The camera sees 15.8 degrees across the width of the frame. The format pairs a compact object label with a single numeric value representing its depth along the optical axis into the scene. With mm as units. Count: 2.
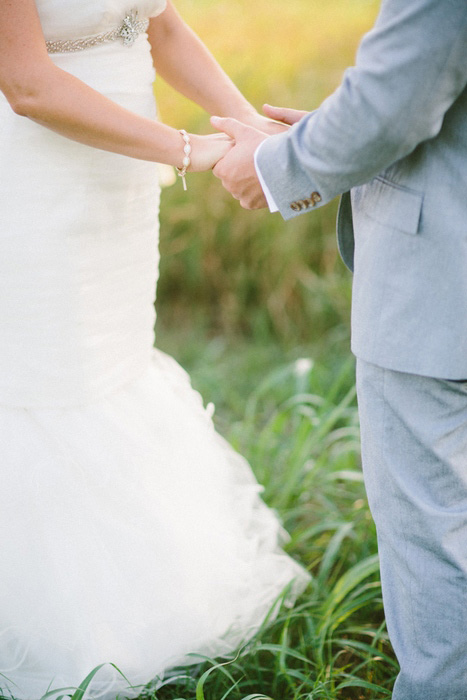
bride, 2671
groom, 2400
